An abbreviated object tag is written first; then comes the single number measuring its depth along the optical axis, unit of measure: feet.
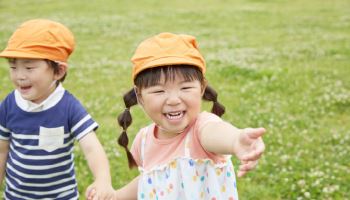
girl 10.30
